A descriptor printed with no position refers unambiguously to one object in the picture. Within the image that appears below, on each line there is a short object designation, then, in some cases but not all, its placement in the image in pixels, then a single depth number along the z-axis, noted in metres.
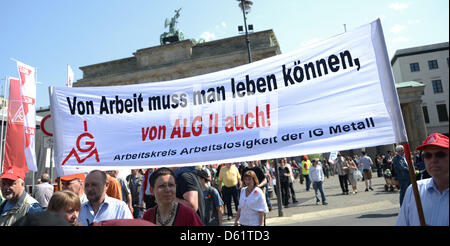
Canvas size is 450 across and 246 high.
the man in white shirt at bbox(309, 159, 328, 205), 11.02
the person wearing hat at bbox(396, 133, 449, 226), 1.78
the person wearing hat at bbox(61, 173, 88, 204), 3.96
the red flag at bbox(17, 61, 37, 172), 7.06
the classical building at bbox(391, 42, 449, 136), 57.31
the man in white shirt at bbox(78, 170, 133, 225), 3.07
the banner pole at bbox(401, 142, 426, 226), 1.85
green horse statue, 47.47
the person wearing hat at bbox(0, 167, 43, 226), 3.12
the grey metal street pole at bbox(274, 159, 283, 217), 9.69
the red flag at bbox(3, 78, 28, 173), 6.72
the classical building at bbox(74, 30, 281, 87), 39.47
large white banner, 2.61
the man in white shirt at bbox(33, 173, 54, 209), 6.51
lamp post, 13.40
